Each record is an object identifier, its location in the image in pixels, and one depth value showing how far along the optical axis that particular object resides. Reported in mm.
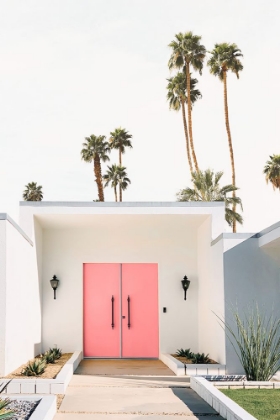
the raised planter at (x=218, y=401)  6767
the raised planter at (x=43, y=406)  6773
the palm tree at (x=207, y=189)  24953
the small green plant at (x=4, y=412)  6255
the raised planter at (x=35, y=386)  9195
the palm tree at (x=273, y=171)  30984
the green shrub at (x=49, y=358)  11797
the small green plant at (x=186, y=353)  12659
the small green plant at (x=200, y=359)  11812
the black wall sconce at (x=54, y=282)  13879
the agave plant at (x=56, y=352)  12467
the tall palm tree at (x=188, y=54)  29203
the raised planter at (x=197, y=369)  10961
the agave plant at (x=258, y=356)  9734
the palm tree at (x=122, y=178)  36656
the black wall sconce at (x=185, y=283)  13891
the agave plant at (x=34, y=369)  9961
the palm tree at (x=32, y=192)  38125
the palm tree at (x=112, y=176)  36625
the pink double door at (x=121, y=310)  14055
